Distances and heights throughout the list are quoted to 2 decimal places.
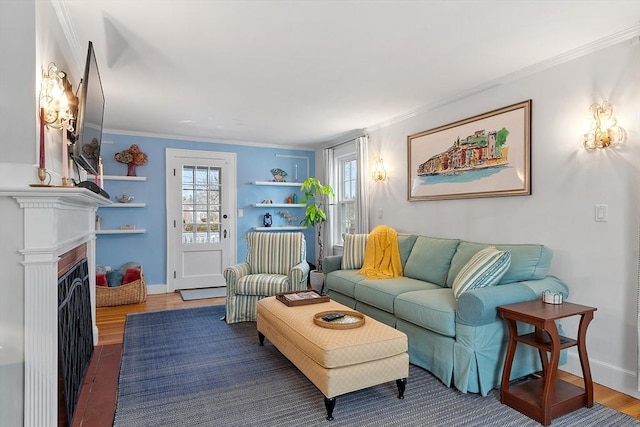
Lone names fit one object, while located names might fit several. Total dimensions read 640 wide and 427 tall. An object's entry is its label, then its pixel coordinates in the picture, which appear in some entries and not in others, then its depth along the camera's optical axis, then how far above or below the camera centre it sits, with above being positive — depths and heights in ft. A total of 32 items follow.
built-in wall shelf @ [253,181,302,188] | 19.79 +1.49
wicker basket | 14.79 -3.37
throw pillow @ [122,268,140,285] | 15.64 -2.73
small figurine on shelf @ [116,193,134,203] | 17.01 +0.54
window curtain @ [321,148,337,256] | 19.42 +0.21
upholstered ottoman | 6.91 -2.80
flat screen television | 6.69 +1.81
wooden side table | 6.86 -2.97
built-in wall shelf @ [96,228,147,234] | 16.17 -0.91
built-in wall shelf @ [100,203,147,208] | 16.61 +0.26
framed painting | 10.20 +1.69
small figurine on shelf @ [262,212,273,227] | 20.11 -0.49
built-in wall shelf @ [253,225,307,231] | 20.01 -0.94
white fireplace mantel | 5.22 -1.25
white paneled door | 18.15 -0.31
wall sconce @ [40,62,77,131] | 5.90 +1.85
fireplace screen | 6.41 -2.46
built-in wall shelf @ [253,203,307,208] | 19.84 +0.33
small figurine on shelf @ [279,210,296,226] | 20.83 -0.34
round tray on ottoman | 7.82 -2.39
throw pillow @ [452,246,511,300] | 8.44 -1.39
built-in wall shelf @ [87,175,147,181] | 16.49 +1.48
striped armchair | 12.69 -2.20
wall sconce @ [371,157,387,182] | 15.78 +1.70
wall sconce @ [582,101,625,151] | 8.16 +1.82
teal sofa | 7.84 -2.31
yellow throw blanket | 12.35 -1.53
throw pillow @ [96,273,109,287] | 14.93 -2.77
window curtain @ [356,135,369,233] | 16.53 +1.27
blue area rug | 6.89 -3.86
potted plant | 17.84 +0.05
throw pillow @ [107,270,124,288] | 15.46 -2.82
